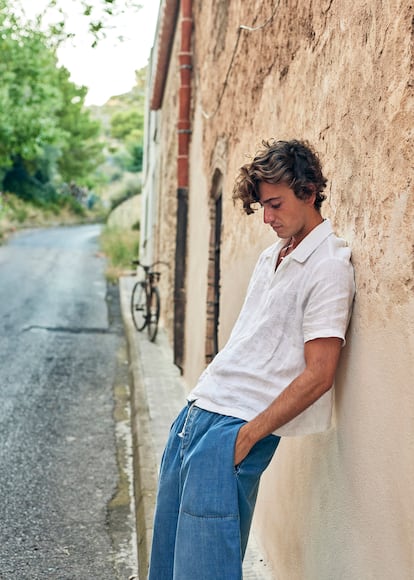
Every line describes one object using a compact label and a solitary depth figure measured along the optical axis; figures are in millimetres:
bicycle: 10234
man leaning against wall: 1991
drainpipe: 8297
